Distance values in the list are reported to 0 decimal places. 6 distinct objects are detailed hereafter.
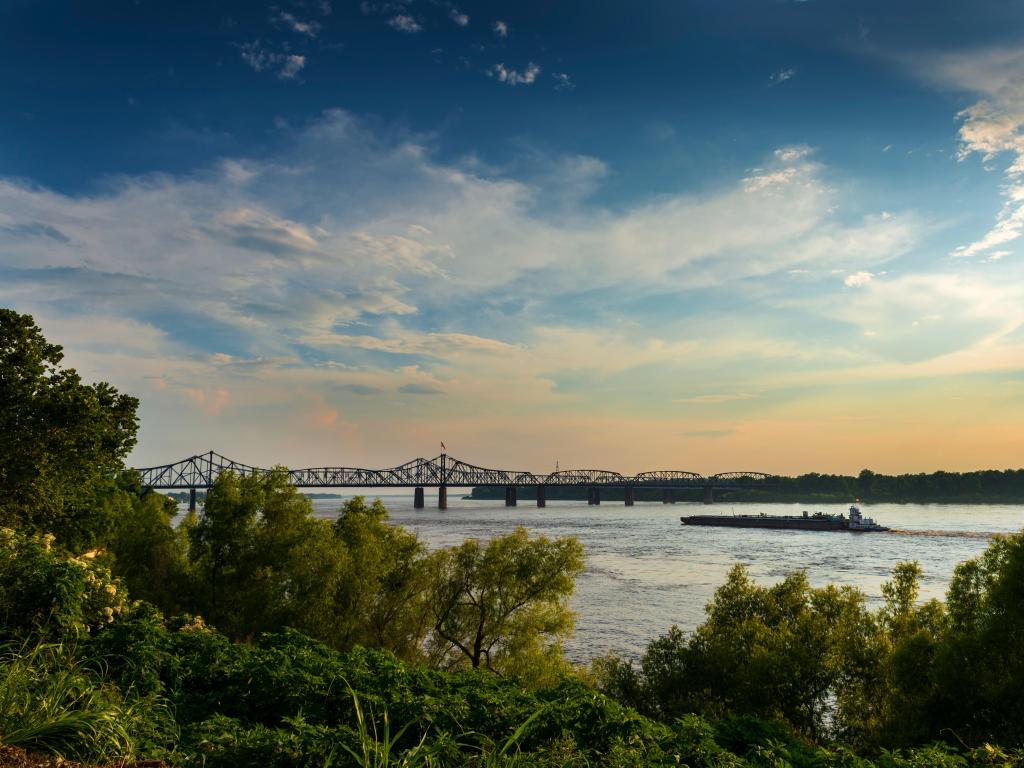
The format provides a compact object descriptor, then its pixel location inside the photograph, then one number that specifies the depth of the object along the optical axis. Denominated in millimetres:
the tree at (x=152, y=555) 34906
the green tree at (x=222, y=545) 33250
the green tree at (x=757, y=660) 23453
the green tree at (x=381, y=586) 32250
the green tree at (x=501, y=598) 34031
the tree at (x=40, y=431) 25094
